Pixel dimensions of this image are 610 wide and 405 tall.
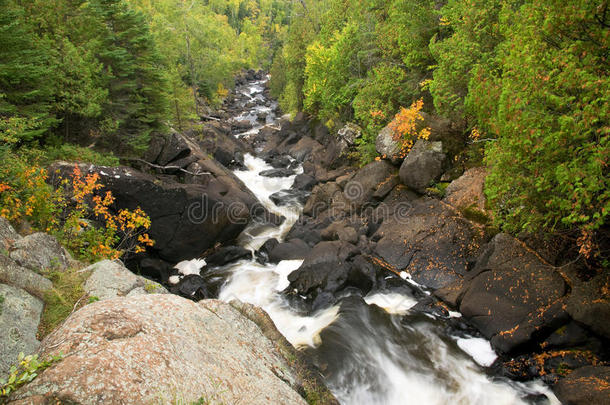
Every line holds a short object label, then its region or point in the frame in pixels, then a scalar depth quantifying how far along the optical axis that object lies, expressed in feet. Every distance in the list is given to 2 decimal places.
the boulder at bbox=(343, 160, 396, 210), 61.41
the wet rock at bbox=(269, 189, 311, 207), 76.48
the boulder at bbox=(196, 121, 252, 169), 97.25
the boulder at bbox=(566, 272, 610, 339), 28.50
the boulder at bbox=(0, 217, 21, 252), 25.25
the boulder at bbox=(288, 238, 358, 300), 43.42
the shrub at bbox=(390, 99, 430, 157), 56.85
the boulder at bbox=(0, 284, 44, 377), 17.76
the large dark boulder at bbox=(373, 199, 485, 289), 43.34
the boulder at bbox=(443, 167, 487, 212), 46.52
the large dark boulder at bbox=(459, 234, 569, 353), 31.50
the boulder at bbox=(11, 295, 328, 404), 12.19
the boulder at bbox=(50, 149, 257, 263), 48.37
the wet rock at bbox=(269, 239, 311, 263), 52.85
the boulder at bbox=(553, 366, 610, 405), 24.04
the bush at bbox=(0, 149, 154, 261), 31.32
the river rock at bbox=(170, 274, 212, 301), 44.68
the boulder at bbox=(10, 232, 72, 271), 25.18
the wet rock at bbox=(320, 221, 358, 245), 53.47
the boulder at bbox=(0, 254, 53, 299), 22.35
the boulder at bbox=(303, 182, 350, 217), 64.90
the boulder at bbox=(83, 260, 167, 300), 23.85
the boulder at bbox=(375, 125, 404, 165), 60.75
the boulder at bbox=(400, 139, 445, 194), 54.70
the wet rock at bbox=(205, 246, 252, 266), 53.36
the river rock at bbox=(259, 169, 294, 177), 92.38
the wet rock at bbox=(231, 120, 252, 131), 147.13
